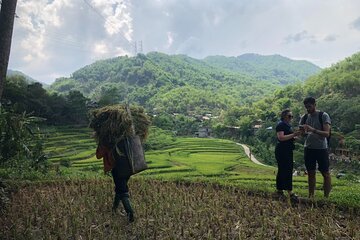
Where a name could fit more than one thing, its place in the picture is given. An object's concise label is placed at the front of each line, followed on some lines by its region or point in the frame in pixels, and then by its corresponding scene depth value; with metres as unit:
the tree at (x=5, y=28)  5.13
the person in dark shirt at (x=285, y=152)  6.59
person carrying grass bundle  5.46
